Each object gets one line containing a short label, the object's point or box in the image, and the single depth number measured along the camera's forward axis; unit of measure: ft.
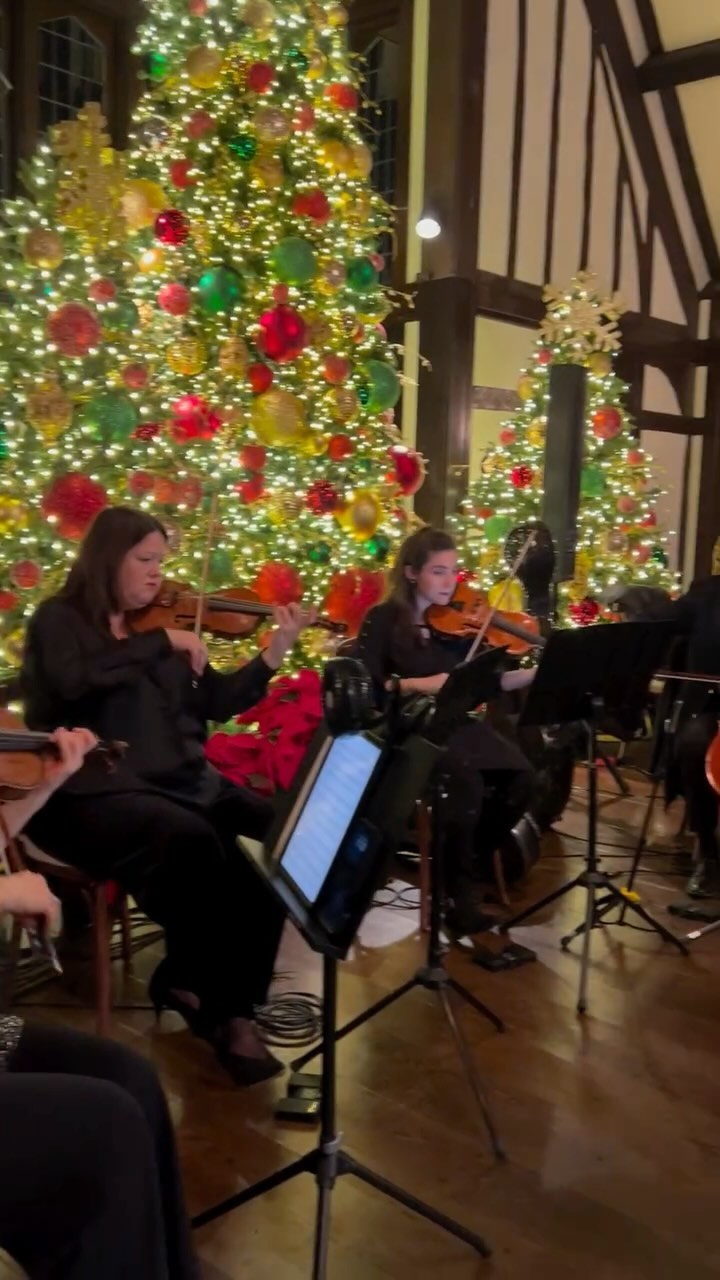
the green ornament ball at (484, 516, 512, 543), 19.61
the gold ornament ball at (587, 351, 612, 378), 20.31
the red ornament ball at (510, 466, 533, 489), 19.81
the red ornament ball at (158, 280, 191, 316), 14.47
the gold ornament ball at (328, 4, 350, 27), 15.66
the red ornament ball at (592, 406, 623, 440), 20.34
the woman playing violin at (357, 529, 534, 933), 10.96
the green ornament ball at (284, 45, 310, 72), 15.05
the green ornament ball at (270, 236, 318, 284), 14.74
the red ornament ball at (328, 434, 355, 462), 15.74
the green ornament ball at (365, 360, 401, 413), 16.06
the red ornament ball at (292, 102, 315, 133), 15.11
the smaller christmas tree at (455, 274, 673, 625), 19.92
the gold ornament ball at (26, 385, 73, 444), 13.57
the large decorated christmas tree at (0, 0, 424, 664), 13.96
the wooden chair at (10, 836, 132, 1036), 8.25
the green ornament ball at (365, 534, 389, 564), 16.43
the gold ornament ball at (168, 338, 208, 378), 14.75
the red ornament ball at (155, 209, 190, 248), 14.60
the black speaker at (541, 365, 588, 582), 18.48
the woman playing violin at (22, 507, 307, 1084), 8.18
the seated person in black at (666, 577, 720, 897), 12.62
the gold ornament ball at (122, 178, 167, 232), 14.19
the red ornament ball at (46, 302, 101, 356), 13.47
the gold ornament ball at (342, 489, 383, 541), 15.76
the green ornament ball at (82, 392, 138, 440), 13.82
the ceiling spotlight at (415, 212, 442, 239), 21.57
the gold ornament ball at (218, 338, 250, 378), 14.85
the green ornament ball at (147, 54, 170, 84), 15.03
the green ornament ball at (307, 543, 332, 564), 15.72
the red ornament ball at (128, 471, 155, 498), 14.07
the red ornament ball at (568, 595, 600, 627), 19.71
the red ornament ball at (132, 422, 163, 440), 14.49
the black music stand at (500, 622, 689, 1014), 9.13
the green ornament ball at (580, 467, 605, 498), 20.26
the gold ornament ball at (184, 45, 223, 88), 14.34
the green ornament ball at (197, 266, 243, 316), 14.60
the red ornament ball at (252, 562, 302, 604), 14.85
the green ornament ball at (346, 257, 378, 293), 15.81
